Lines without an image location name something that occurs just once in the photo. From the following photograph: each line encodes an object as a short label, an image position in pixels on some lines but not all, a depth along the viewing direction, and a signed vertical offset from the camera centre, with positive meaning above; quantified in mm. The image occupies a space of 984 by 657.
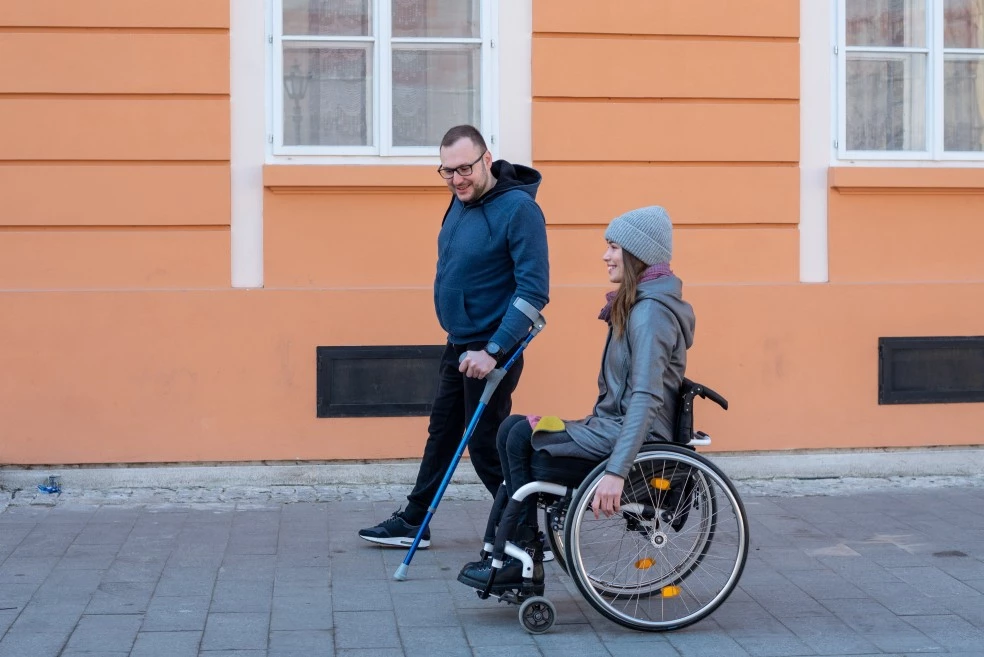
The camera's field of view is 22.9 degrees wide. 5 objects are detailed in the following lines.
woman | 8354 -187
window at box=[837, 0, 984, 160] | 14257 +1413
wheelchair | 8420 -792
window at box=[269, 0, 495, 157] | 13431 +1369
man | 9697 +174
